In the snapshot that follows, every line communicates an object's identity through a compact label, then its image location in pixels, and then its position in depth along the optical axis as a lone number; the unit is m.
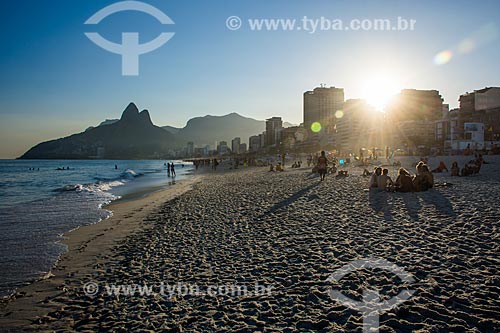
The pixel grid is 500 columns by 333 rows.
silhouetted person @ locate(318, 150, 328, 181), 20.19
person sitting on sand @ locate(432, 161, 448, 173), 23.09
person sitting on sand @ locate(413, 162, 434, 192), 13.33
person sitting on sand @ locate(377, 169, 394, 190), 14.13
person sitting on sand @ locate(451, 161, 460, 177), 19.67
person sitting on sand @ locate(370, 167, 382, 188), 14.71
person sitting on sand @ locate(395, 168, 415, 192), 13.09
